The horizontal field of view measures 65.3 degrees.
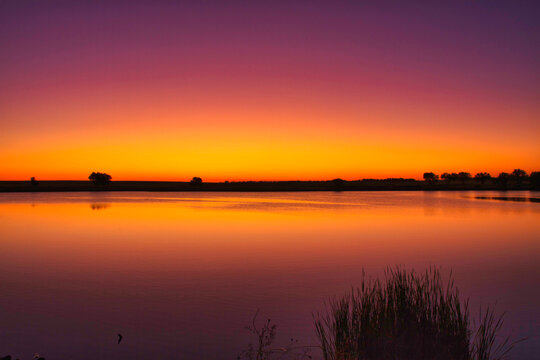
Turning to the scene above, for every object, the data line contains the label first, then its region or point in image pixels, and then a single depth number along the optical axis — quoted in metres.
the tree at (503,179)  174.88
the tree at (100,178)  180.88
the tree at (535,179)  153.88
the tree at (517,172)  185.62
